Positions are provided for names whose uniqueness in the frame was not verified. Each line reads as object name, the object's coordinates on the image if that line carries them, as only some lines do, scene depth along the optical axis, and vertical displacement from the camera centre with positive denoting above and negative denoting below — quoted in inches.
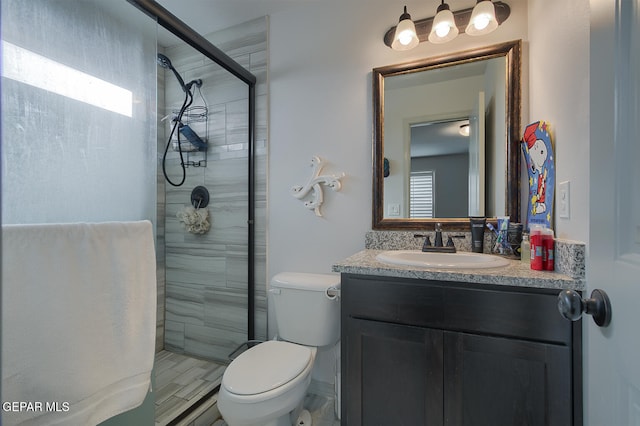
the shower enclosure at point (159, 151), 34.7 +9.7
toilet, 47.3 -27.7
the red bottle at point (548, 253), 42.7 -6.0
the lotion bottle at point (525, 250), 49.0 -6.4
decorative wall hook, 68.6 +5.9
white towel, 30.7 -12.7
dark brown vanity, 37.9 -20.0
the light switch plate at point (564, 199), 42.1 +1.8
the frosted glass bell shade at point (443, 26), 56.7 +35.5
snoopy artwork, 47.1 +6.6
